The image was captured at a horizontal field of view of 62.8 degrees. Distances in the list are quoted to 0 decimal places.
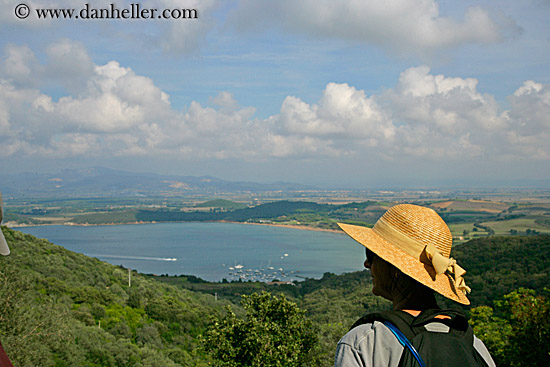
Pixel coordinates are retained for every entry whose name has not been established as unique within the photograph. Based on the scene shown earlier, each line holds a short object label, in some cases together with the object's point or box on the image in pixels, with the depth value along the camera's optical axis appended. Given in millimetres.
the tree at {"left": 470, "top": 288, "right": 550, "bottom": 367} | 8922
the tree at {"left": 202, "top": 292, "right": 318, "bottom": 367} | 7195
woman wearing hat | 1260
